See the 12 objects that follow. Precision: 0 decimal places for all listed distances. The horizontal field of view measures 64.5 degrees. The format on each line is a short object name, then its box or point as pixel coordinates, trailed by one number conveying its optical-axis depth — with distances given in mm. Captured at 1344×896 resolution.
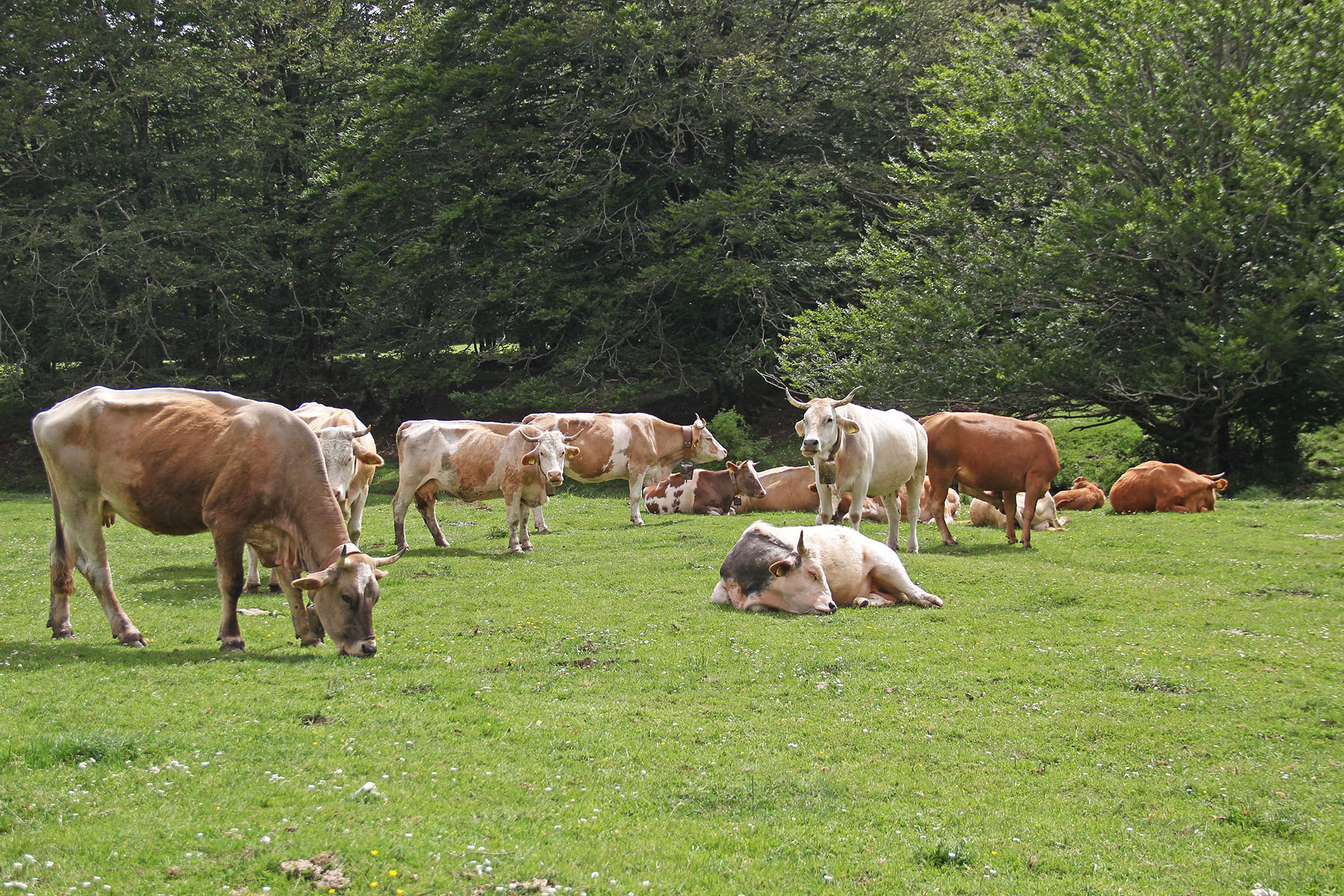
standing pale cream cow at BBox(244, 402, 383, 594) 14328
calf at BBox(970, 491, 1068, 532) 18922
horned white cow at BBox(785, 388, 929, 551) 15094
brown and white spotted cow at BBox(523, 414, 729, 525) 22109
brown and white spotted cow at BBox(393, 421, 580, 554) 17375
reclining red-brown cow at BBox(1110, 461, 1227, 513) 19828
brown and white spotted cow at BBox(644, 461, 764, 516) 23422
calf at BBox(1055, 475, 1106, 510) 21969
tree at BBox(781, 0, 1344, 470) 21250
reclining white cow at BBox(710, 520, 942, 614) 11734
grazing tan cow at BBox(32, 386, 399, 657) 9547
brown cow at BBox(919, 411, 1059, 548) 16516
